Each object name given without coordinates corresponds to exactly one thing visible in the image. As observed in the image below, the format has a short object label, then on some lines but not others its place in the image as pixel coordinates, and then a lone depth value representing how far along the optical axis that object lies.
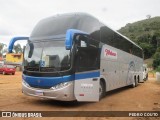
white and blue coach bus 5.25
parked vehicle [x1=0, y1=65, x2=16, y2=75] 20.31
